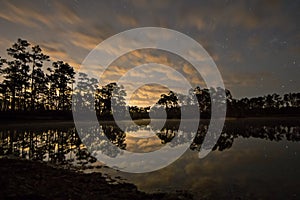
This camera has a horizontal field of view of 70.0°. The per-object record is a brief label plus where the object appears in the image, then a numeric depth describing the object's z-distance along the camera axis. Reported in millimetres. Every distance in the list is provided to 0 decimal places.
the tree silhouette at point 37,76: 64250
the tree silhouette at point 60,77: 75919
